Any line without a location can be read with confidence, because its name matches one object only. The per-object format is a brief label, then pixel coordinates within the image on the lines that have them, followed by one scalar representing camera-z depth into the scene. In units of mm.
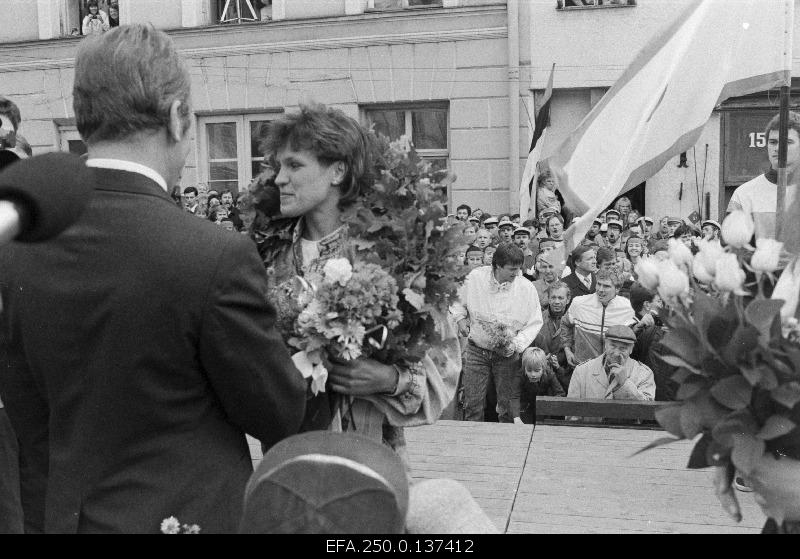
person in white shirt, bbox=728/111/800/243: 4793
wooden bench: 4914
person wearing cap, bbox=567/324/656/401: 5680
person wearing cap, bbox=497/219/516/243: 9205
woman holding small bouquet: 2396
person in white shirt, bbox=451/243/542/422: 6602
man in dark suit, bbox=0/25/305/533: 1580
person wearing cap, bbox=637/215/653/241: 9637
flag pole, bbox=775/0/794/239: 3732
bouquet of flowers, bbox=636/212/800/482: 1732
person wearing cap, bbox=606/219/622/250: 9066
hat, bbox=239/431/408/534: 1233
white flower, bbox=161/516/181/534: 1614
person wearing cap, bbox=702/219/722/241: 8789
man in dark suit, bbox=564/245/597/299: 7180
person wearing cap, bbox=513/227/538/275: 8414
